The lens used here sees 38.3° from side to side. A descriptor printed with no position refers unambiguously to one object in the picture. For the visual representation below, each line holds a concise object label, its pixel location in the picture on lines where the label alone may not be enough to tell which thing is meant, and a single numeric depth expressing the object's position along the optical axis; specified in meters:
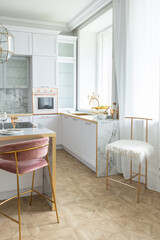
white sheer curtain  2.87
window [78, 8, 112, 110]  4.91
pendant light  2.49
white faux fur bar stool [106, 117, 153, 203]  2.54
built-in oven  4.79
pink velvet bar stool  1.80
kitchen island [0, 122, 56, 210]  2.21
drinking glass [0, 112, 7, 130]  2.37
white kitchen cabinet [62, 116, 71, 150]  4.62
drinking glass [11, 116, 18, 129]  2.37
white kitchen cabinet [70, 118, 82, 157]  4.08
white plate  2.23
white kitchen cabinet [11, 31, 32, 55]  4.59
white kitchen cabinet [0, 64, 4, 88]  4.80
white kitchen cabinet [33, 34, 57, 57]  4.74
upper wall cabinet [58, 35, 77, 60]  5.23
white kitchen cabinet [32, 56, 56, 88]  4.77
